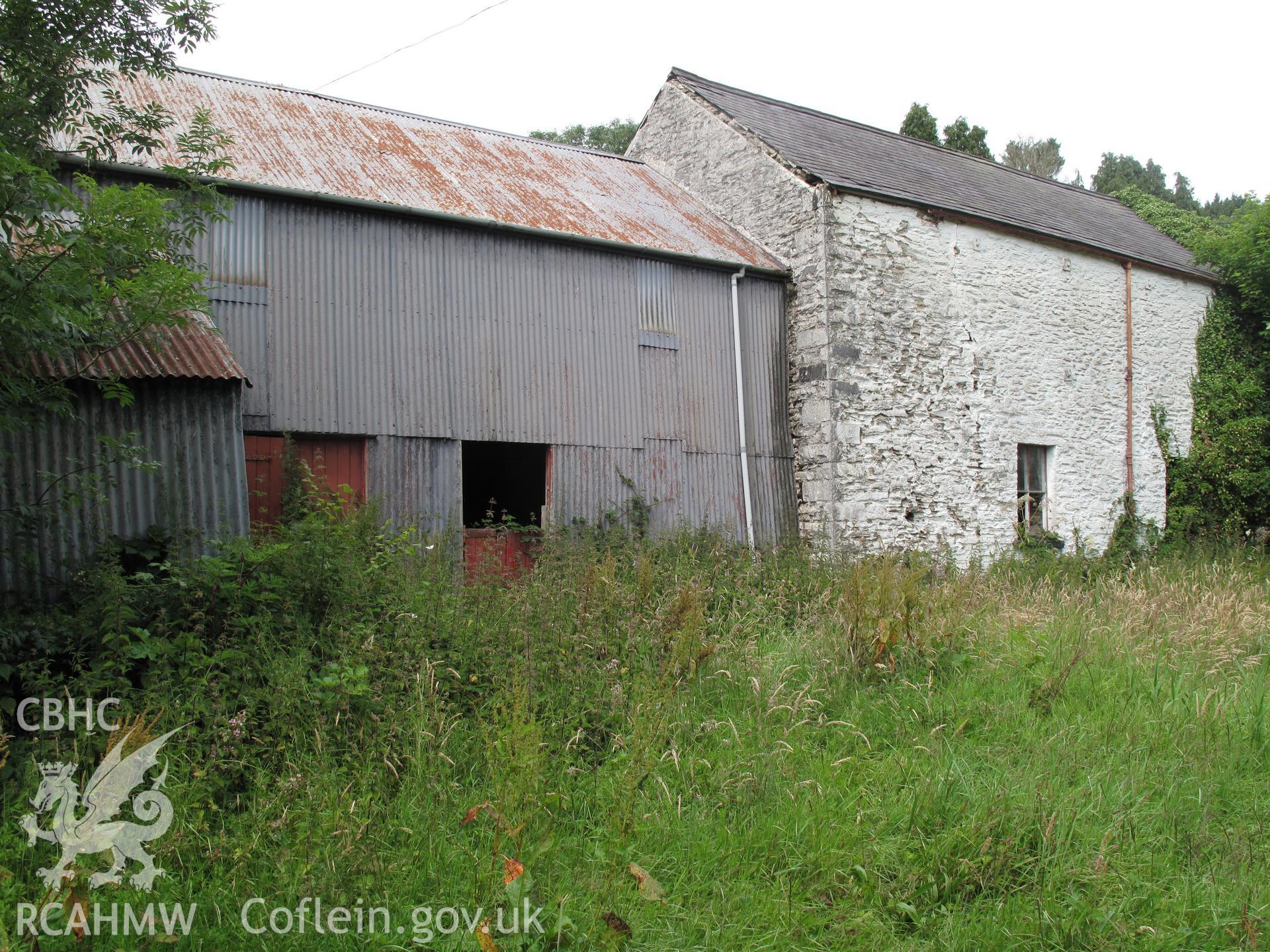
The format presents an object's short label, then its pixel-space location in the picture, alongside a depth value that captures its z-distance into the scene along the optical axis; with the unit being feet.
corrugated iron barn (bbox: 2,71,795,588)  28.14
